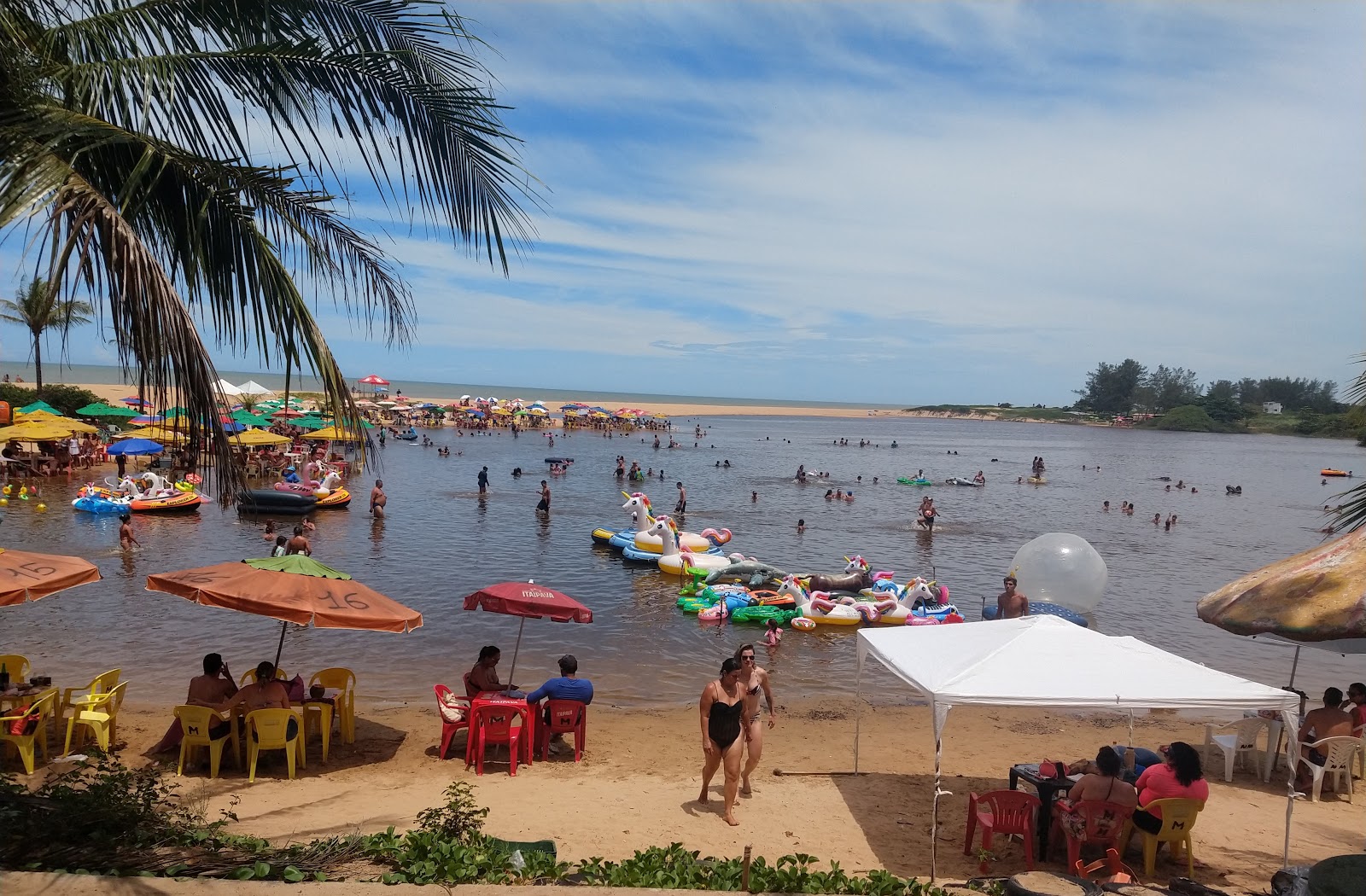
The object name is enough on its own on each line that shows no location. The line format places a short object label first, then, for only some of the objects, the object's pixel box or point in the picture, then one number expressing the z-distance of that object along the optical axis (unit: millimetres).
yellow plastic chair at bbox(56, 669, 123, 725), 8394
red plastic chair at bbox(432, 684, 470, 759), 8727
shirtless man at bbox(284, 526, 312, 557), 15508
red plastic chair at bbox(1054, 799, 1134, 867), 6524
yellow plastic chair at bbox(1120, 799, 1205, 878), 6547
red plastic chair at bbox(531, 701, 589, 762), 8750
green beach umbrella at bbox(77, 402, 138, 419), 33781
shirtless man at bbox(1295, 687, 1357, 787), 8375
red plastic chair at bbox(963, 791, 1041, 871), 6672
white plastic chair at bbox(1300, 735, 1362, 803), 8312
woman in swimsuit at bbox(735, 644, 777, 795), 7516
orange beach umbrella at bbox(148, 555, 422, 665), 7371
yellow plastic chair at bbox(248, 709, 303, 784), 7742
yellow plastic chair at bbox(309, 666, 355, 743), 8922
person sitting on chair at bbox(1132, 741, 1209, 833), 6551
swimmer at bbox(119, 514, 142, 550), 18453
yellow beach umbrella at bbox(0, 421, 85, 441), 25517
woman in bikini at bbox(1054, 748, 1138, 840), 6500
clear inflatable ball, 15984
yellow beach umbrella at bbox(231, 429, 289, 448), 30162
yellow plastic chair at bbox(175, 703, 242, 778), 7719
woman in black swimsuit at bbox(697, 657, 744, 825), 7238
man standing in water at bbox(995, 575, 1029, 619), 13148
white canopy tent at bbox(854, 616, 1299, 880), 6195
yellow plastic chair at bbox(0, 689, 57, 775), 7465
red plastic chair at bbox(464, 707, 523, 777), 8438
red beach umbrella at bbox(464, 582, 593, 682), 9062
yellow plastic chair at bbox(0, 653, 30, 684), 8719
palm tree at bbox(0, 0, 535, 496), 4719
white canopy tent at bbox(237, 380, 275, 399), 46206
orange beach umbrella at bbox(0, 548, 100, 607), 7168
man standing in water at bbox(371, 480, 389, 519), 24781
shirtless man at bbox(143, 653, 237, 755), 7961
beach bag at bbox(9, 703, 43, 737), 7500
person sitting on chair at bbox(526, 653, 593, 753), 8719
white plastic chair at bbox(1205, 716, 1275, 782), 9047
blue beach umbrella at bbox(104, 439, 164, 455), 25734
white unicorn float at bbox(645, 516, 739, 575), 18906
